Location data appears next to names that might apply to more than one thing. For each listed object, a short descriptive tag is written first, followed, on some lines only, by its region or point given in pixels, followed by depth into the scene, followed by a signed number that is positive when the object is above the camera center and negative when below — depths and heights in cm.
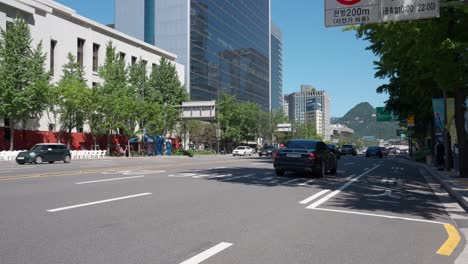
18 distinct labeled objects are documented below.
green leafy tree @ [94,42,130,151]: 4697 +583
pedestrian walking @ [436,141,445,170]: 2426 -64
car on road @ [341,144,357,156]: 6744 -105
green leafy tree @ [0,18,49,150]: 3684 +638
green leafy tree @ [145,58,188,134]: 6026 +786
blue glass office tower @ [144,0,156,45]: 9250 +2761
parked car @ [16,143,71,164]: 2955 -58
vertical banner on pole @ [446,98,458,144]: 1873 +153
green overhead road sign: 5831 +375
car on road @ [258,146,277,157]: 5703 -92
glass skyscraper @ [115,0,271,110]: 8775 +2500
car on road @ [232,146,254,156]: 6266 -99
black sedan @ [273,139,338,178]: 1669 -53
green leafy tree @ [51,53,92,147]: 4169 +486
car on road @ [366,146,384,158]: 5732 -119
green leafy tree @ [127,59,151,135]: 5316 +750
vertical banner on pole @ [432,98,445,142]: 2025 +152
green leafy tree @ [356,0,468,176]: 1151 +285
